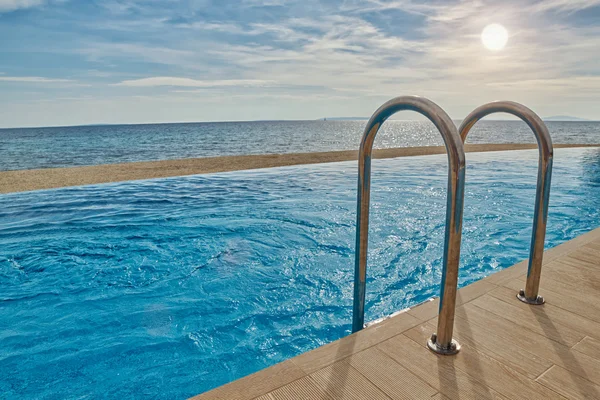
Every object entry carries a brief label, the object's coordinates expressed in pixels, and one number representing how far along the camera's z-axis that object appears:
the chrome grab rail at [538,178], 1.77
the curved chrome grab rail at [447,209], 1.38
